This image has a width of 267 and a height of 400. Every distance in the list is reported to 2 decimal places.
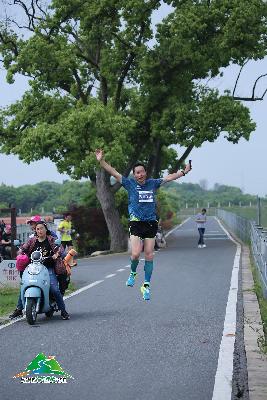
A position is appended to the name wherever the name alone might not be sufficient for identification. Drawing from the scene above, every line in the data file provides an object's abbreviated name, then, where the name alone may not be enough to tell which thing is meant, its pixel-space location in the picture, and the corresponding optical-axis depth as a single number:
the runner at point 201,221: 35.75
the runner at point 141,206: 10.23
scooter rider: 11.83
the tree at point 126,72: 34.50
